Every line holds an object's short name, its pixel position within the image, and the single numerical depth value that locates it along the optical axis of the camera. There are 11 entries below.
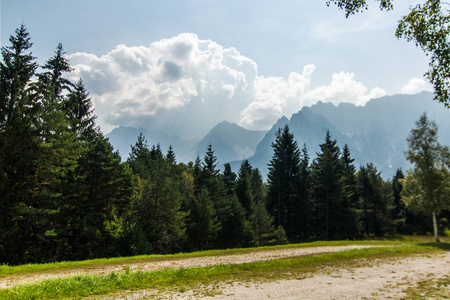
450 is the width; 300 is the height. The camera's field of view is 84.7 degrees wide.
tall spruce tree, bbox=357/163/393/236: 57.53
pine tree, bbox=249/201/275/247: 39.50
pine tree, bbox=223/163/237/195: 63.40
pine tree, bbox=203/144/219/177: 52.63
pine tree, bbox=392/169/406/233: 71.36
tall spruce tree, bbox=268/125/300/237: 53.00
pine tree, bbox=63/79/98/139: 32.75
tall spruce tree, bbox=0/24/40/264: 18.97
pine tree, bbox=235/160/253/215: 48.33
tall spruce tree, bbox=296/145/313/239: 52.41
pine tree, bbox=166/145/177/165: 73.89
